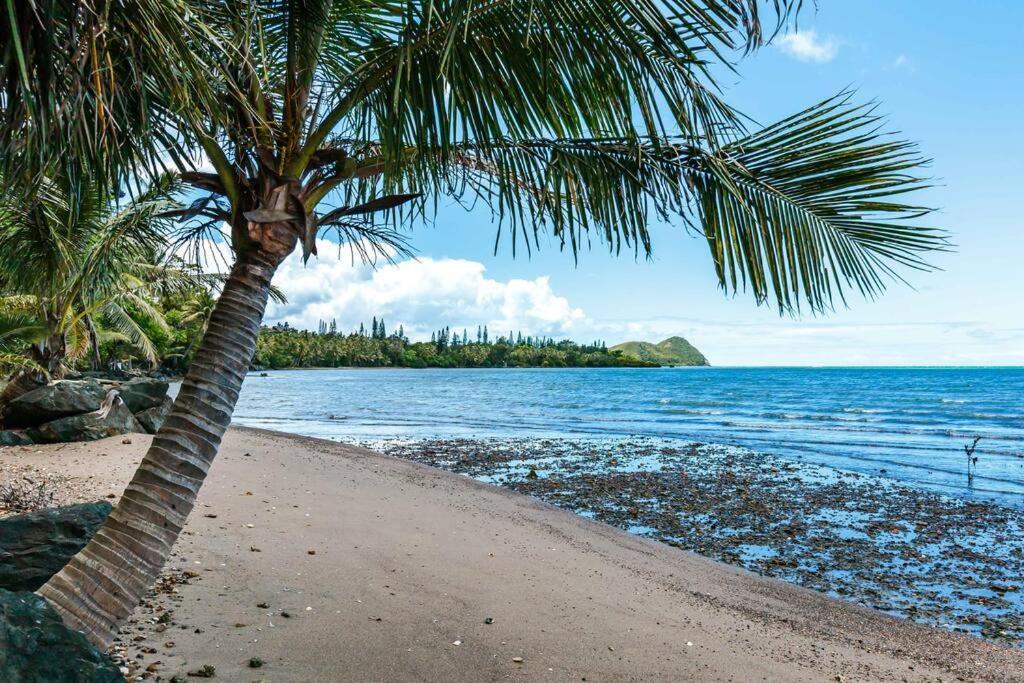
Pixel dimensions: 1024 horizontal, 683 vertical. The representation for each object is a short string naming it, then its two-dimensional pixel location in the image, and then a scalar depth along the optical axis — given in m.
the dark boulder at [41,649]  2.40
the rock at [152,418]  13.48
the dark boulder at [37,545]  4.07
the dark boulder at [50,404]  11.98
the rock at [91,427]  11.82
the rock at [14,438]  11.58
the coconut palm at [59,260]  6.20
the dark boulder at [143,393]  14.06
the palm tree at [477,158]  3.15
